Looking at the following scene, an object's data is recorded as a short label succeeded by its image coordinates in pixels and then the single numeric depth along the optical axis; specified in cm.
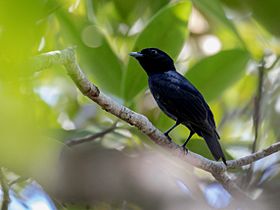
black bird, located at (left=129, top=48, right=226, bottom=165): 598
